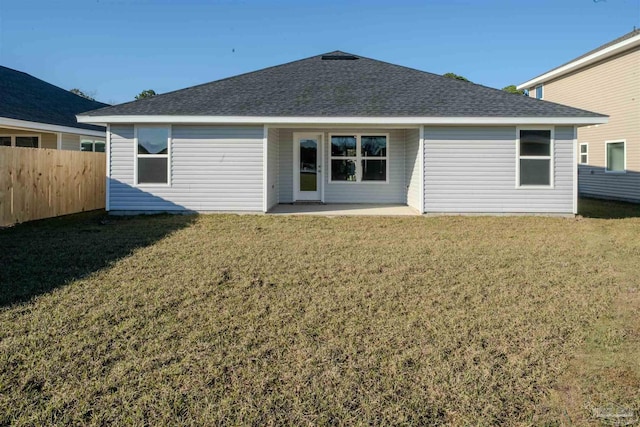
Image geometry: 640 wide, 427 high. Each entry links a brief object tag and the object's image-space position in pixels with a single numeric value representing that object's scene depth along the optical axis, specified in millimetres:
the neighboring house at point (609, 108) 14695
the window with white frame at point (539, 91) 20688
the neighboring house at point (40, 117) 13953
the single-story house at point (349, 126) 10758
